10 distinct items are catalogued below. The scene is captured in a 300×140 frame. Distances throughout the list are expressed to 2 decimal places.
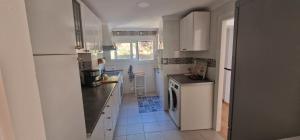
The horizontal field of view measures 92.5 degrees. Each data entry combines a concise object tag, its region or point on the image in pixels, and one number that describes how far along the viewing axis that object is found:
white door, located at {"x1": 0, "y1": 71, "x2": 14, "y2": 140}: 0.29
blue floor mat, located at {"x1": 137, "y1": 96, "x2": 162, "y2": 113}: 3.61
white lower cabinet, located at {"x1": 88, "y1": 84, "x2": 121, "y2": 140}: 1.32
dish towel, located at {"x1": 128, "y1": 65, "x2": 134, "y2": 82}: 4.67
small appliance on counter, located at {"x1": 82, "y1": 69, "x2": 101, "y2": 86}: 2.48
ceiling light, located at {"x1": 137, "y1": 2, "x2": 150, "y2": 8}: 2.10
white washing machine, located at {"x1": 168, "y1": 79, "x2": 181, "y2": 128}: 2.68
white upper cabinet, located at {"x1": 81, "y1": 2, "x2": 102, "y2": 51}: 1.76
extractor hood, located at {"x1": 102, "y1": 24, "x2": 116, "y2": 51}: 3.54
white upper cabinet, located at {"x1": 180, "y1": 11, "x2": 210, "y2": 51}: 2.62
